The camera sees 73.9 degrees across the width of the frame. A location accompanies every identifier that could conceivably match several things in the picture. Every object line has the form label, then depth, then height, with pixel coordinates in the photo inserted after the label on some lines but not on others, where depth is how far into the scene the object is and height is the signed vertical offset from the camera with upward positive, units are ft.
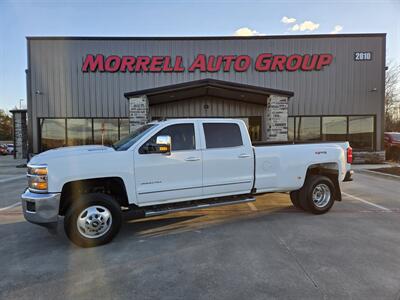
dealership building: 53.98 +12.75
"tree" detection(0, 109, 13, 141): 197.57 +11.26
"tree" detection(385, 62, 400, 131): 109.60 +15.75
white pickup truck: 13.21 -1.97
